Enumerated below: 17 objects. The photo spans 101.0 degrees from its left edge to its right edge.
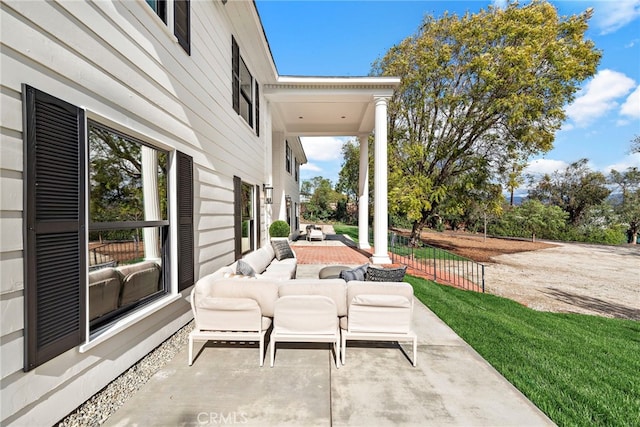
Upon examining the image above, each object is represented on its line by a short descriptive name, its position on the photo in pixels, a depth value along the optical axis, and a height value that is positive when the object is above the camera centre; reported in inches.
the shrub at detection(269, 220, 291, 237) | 342.0 -23.0
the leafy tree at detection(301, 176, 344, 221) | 1418.6 +48.8
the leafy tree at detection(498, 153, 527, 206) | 459.8 +70.4
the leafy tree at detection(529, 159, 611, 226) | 868.6 +74.9
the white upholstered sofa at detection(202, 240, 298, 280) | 140.6 -39.4
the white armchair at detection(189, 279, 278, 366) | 112.8 -42.3
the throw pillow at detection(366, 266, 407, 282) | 129.5 -31.1
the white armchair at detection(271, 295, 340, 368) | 111.7 -45.7
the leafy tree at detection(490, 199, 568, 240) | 814.5 -31.9
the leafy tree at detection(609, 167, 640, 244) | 774.5 +35.0
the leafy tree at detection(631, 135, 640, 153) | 641.2 +162.3
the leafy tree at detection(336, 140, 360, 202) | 939.3 +170.6
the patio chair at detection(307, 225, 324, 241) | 538.3 -47.0
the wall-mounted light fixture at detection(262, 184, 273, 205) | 326.2 +23.2
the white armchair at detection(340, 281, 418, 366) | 112.3 -43.9
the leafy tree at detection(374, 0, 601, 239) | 382.3 +190.3
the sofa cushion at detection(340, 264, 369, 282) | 137.2 -33.0
